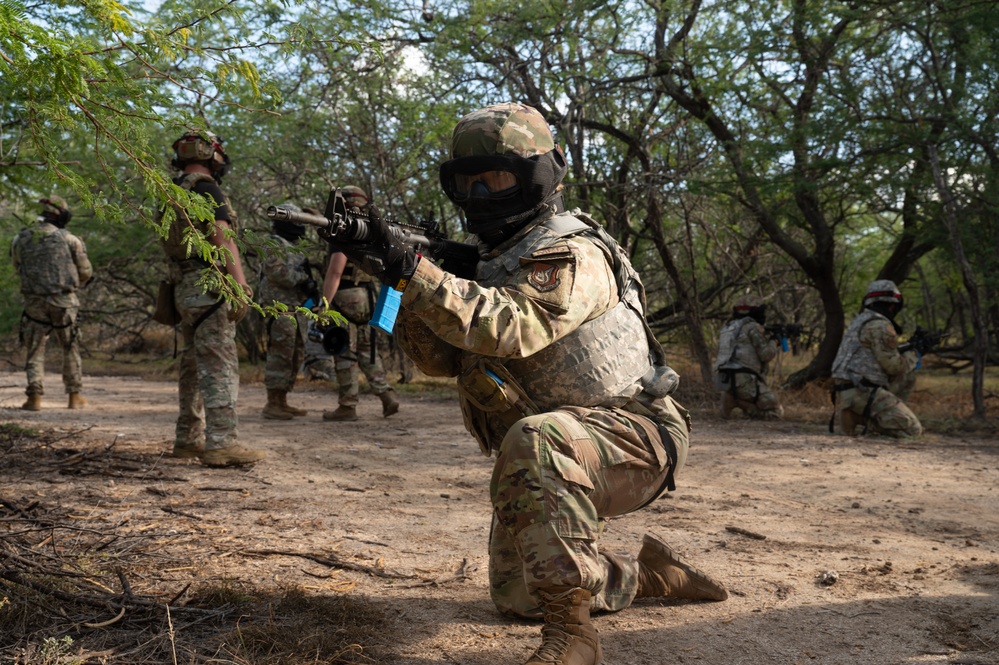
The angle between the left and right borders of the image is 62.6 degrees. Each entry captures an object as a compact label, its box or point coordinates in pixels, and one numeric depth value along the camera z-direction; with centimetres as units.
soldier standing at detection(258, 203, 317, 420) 779
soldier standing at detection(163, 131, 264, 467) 491
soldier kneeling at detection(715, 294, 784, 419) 895
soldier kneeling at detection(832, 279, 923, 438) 775
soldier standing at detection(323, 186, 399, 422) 737
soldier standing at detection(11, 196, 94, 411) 795
